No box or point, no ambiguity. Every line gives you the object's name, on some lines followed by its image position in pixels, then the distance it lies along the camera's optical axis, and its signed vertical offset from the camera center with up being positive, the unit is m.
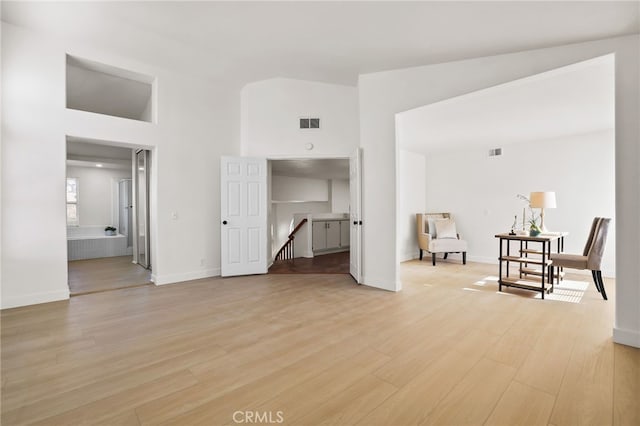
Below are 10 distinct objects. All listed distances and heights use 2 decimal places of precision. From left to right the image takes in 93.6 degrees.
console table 4.03 -1.03
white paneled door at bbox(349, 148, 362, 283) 4.56 -0.07
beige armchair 6.28 -0.58
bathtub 7.00 -0.84
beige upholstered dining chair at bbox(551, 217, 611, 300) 3.85 -0.65
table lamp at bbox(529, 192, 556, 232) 4.71 +0.14
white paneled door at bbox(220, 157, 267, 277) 5.06 -0.09
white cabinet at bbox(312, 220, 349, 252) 7.71 -0.67
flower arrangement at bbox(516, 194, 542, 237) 5.94 -0.10
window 8.18 +0.25
